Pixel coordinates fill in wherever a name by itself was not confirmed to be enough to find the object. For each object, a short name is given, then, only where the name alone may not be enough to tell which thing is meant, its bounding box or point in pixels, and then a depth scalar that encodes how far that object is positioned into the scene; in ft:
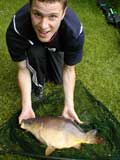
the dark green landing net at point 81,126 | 3.55
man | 3.46
